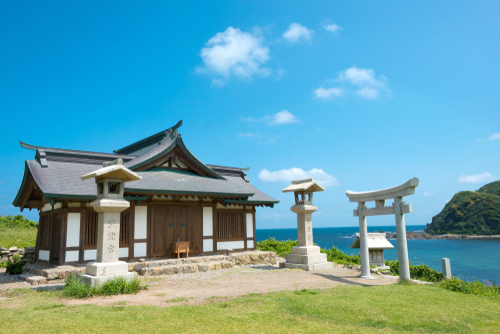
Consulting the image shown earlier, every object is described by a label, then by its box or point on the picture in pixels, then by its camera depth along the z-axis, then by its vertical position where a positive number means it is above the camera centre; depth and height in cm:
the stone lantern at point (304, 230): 1341 -52
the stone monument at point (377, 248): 1296 -127
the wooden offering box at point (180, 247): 1505 -123
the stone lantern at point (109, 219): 930 +9
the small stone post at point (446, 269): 996 -167
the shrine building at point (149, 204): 1315 +79
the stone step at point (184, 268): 1276 -198
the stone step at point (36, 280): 1113 -193
